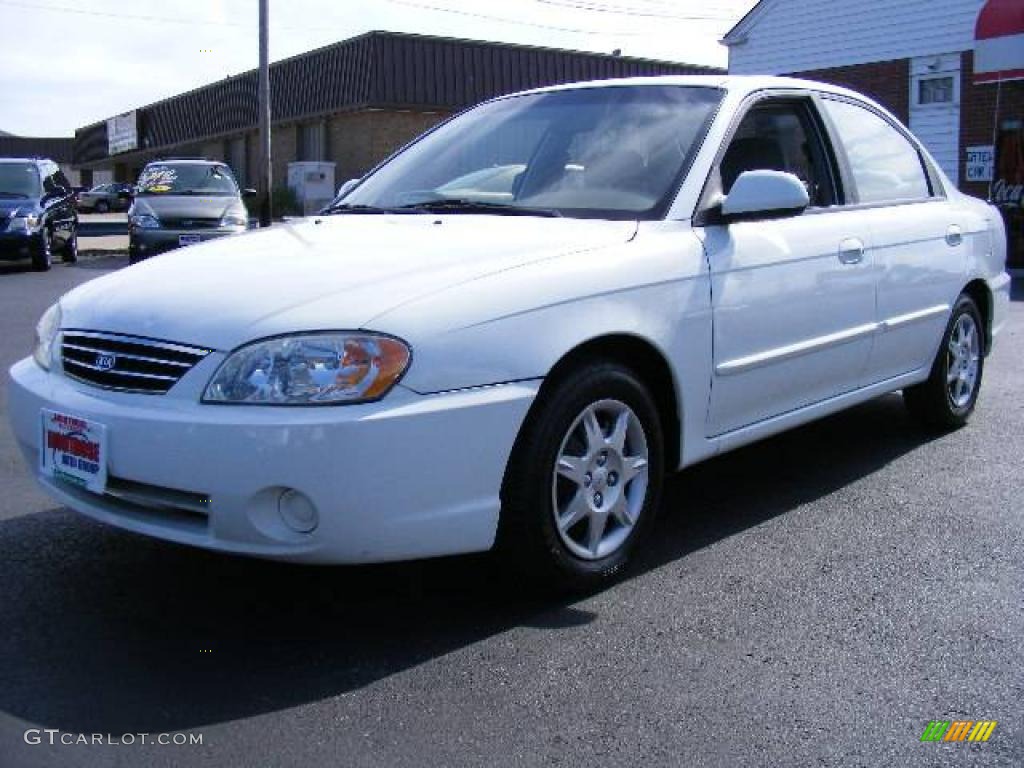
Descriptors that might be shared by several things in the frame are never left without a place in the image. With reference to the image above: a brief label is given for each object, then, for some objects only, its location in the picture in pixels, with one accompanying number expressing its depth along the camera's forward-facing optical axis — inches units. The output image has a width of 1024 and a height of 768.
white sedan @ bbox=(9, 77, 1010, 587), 112.0
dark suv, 617.9
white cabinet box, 1098.1
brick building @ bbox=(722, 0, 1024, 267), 619.2
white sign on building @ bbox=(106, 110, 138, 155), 2101.4
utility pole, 840.3
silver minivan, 593.6
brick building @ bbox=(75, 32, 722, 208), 1162.6
